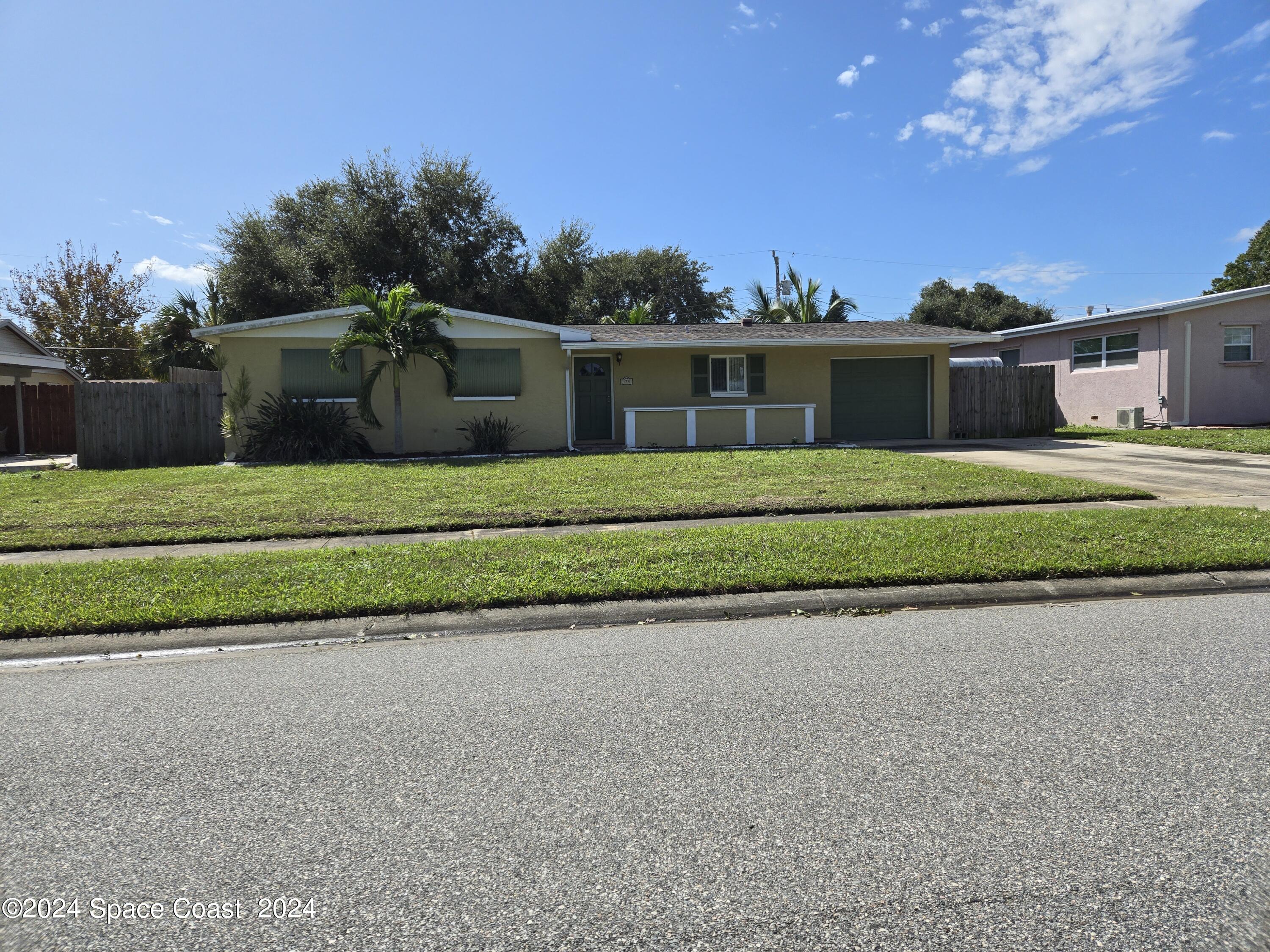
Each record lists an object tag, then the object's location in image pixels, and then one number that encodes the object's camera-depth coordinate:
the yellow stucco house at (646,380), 17.06
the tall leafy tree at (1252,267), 43.19
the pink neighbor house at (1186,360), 20.61
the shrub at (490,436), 17.17
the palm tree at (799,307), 31.58
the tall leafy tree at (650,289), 34.88
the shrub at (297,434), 16.03
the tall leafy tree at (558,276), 32.50
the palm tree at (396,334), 15.90
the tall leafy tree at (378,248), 29.34
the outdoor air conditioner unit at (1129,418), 20.64
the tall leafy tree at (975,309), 47.53
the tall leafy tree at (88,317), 36.03
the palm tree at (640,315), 25.06
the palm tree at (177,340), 25.00
